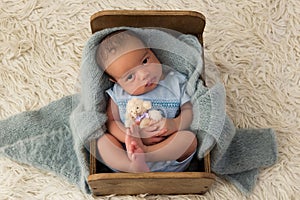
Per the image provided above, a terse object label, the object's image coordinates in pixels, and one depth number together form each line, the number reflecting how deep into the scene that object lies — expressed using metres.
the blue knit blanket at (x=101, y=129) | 1.47
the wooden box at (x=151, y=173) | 1.38
